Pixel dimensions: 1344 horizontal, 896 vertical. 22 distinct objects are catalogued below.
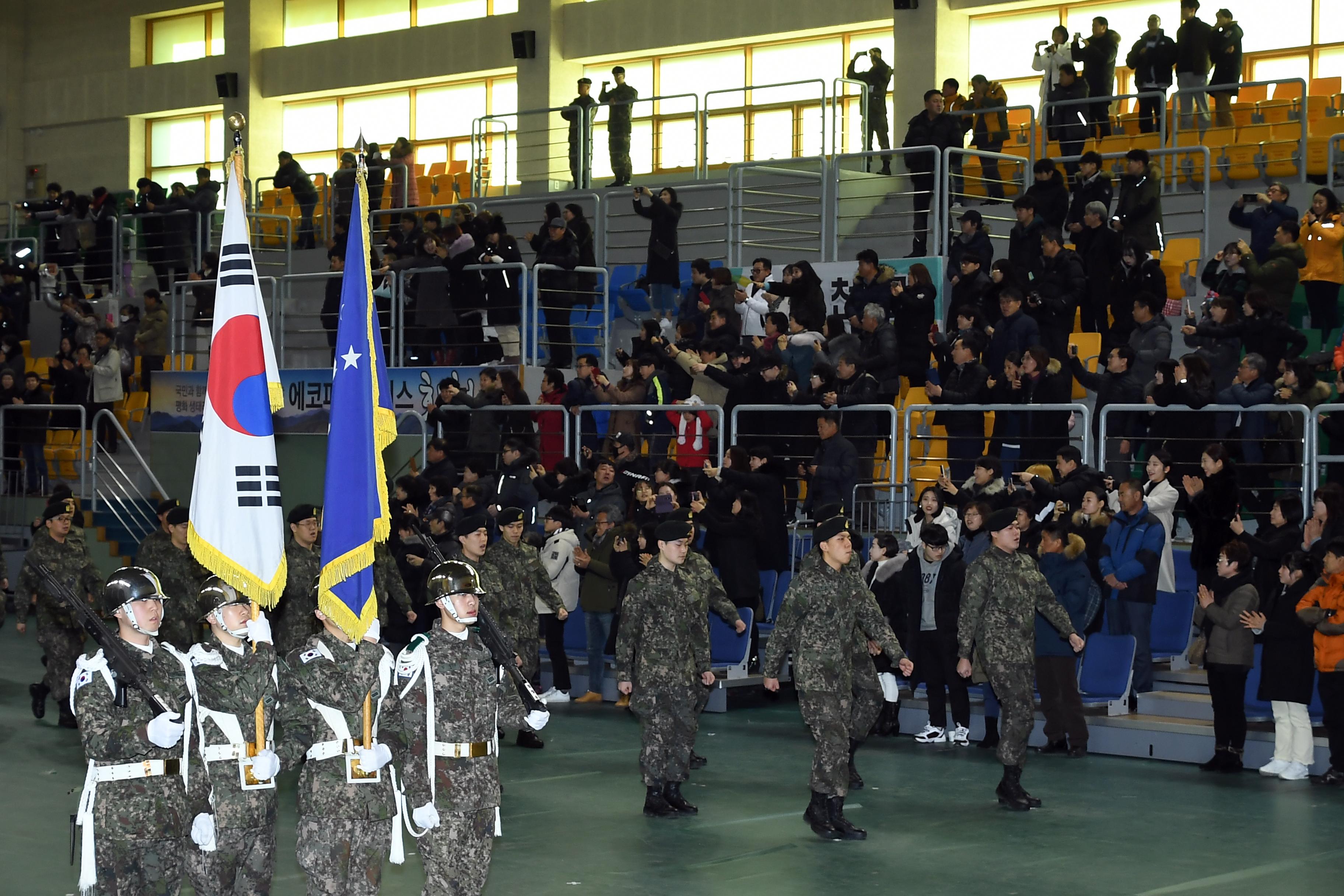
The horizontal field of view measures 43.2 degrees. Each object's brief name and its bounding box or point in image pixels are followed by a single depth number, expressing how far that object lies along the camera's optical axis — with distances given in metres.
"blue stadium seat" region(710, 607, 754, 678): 16.09
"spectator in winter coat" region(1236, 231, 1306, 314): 16.11
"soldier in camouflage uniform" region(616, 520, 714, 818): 11.40
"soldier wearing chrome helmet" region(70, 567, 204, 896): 7.46
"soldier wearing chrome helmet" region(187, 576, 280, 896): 7.80
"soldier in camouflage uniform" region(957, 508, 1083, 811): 11.55
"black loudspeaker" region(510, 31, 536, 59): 29.53
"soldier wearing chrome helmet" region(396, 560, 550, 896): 8.03
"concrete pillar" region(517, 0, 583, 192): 29.27
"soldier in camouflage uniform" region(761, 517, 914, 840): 10.72
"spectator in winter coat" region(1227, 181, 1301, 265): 16.88
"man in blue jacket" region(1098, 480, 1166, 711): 13.60
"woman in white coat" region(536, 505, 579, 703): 16.12
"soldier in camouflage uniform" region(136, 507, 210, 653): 14.67
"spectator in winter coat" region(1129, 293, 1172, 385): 15.43
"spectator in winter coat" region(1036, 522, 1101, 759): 13.34
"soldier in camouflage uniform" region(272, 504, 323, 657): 13.00
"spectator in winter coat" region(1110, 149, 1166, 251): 17.61
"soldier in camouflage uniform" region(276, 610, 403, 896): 7.55
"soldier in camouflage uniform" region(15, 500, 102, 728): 14.43
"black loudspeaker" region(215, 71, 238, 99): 33.31
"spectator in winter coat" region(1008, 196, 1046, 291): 17.44
